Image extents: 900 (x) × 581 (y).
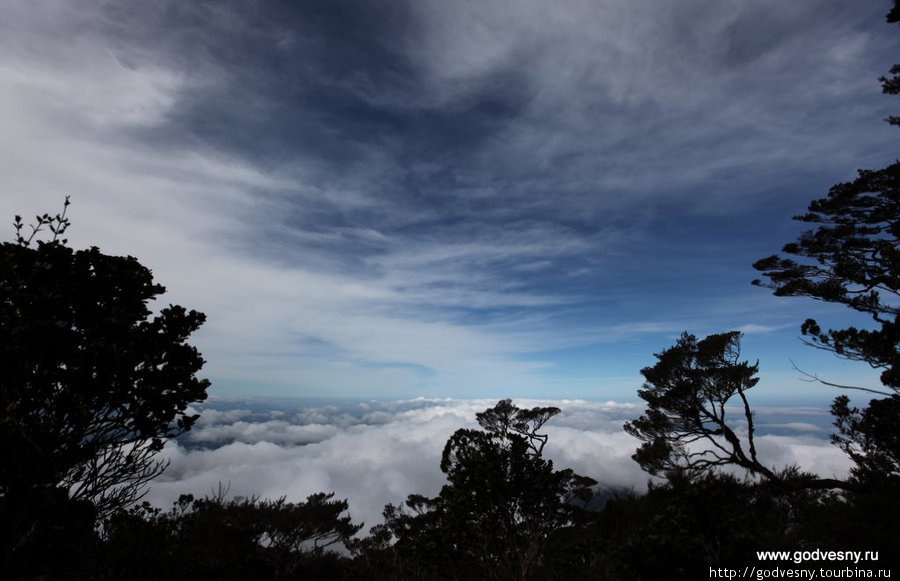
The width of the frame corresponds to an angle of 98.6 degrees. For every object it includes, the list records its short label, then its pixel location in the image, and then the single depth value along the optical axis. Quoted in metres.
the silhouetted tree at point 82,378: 7.60
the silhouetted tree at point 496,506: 14.00
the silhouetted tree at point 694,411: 18.75
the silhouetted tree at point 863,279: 11.08
